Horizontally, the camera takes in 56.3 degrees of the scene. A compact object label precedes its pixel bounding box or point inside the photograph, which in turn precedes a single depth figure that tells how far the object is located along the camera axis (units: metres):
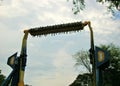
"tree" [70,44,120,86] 20.59
